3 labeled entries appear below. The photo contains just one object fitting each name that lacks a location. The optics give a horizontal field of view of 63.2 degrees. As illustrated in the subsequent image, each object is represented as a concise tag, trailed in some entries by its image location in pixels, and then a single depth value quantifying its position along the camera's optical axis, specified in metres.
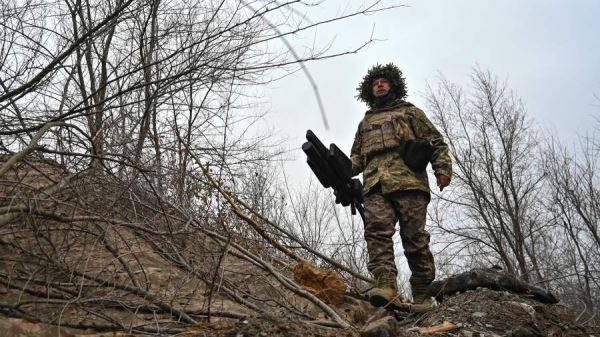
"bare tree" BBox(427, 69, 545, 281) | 10.59
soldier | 3.23
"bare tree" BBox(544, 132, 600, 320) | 9.54
